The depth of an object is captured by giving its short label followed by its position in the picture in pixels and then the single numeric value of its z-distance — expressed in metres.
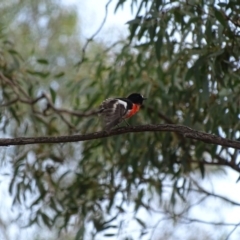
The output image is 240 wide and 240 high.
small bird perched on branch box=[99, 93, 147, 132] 7.04
